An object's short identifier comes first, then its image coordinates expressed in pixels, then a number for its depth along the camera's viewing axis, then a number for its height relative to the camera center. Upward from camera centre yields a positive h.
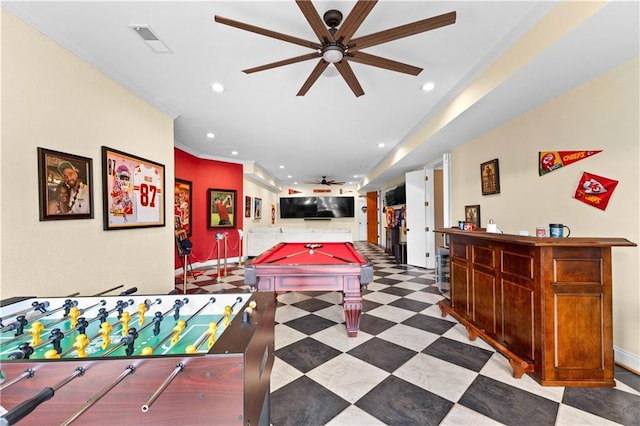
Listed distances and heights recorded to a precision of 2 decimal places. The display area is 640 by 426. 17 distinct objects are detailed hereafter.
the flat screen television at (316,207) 11.08 +0.24
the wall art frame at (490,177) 3.27 +0.44
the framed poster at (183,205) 4.91 +0.20
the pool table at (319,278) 2.35 -0.62
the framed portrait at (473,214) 3.70 -0.06
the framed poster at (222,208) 6.00 +0.15
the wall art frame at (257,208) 7.89 +0.18
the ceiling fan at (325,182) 9.20 +1.20
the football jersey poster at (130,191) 2.50 +0.28
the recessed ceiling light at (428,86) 2.81 +1.41
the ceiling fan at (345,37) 1.47 +1.16
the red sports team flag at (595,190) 2.05 +0.15
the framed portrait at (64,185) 1.88 +0.26
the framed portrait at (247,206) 7.01 +0.22
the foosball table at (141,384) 0.68 -0.48
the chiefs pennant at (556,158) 2.24 +0.47
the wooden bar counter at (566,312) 1.70 -0.72
